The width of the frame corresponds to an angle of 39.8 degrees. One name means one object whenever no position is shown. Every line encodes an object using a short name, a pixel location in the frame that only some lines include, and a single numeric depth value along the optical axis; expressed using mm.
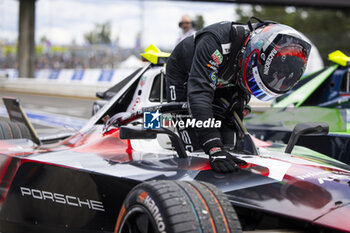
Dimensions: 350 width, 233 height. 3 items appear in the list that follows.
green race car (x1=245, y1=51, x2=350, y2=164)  4930
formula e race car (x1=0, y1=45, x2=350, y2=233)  2230
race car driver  2947
